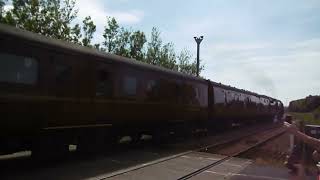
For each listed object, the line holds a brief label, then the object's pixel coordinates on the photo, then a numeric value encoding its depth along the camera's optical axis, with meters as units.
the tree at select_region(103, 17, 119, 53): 19.45
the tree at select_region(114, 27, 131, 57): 19.79
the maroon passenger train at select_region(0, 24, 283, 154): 5.70
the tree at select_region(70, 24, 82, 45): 16.01
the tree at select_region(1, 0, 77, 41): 14.52
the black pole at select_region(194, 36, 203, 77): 19.51
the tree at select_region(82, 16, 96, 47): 16.94
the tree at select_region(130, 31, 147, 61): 20.70
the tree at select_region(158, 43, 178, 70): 23.43
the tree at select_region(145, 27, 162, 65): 22.63
